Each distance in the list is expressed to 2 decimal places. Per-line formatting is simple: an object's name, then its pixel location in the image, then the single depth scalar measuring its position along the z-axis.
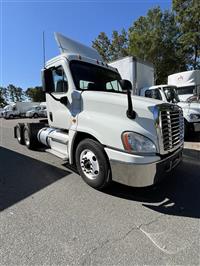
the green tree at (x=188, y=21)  19.17
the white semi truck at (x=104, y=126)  2.93
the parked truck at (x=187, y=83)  12.33
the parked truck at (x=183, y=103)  7.77
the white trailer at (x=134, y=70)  8.91
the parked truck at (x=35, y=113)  29.91
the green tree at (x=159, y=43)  22.06
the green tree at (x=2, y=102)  70.81
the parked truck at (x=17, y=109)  30.75
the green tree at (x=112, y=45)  28.06
